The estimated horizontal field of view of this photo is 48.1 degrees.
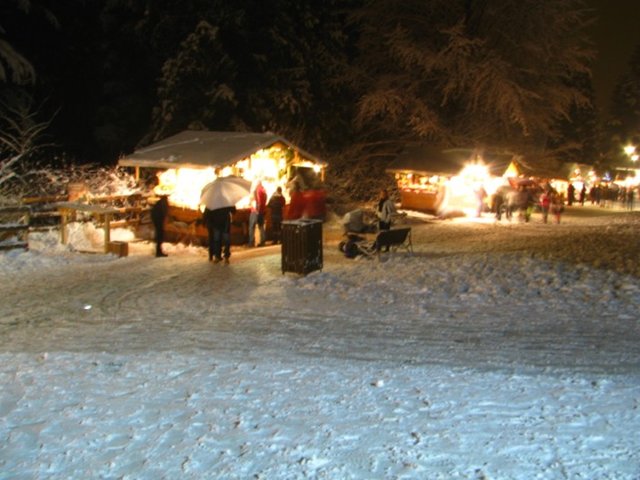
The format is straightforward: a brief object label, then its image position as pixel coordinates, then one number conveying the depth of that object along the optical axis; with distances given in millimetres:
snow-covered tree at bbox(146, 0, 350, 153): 32312
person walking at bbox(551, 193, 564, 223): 28562
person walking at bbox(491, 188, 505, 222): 28922
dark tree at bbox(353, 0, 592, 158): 35969
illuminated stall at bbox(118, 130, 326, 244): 19469
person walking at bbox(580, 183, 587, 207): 44906
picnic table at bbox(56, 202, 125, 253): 17000
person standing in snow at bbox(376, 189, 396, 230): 18516
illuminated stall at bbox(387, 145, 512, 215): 30828
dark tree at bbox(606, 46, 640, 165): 78000
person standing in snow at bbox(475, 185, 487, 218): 30438
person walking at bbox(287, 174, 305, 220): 19797
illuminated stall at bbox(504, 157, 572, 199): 34750
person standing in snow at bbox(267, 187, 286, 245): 19453
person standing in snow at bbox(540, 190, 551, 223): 28234
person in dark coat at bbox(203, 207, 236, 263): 16016
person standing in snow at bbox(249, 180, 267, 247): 18469
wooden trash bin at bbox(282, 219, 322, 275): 14094
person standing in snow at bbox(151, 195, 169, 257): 16781
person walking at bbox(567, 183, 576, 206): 42531
